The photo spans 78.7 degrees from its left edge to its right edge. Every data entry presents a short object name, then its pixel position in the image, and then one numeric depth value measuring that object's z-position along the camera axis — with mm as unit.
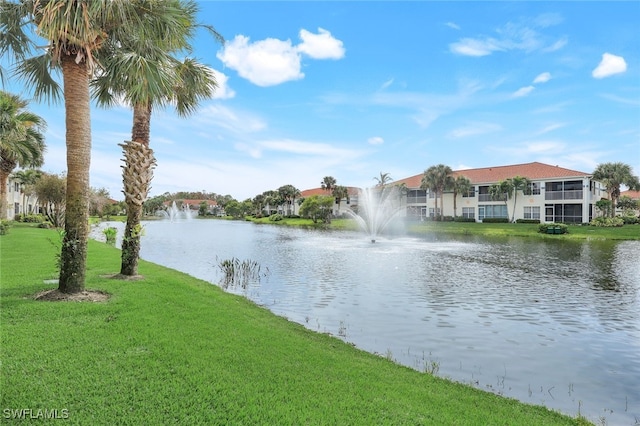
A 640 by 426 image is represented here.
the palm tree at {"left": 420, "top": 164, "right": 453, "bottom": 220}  64688
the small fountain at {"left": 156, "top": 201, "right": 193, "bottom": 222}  130112
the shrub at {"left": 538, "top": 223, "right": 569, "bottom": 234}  44156
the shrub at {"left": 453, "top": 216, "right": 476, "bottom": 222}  62188
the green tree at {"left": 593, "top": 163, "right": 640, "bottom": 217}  50906
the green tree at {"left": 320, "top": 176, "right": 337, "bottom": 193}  91000
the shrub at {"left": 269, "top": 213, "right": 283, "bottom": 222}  95425
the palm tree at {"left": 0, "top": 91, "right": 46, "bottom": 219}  25875
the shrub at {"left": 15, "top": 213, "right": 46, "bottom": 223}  48969
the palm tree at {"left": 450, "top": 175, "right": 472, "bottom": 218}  63656
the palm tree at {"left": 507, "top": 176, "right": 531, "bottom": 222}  56000
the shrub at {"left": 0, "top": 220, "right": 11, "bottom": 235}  27281
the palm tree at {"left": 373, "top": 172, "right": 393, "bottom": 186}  83125
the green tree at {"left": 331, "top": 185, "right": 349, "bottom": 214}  85188
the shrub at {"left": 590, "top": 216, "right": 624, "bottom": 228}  47188
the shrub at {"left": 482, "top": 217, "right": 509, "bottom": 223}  58844
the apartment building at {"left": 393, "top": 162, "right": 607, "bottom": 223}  53344
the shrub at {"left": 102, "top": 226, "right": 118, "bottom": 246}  28609
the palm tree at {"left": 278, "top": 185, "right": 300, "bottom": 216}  107188
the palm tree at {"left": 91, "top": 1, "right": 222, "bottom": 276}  9664
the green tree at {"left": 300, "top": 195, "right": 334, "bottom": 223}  76500
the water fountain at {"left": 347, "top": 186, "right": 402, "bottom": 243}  46438
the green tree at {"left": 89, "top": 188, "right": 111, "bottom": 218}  66312
